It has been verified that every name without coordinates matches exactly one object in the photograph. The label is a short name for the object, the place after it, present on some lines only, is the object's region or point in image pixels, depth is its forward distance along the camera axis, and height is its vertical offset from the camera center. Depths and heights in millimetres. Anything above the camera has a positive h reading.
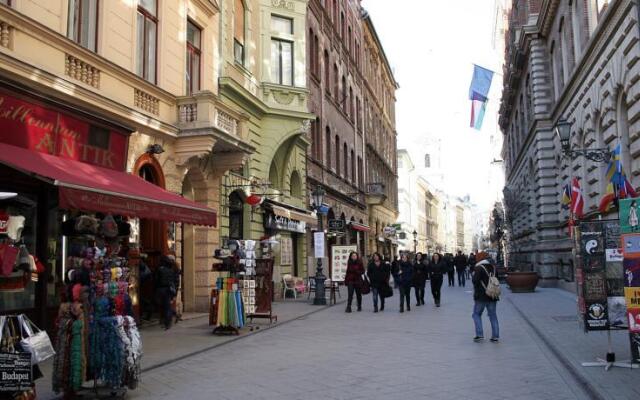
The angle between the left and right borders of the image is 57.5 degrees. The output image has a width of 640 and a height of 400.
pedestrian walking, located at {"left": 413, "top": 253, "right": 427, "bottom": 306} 19094 -554
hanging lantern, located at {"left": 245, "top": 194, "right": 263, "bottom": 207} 19062 +1989
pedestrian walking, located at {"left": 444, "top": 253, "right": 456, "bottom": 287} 33031 -751
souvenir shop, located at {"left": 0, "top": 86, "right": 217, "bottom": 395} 6809 +450
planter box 24219 -1014
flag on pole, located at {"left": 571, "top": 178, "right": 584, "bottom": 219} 15586 +1501
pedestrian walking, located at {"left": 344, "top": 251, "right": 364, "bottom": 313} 17906 -459
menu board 21909 -25
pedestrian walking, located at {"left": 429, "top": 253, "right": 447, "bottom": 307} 19188 -669
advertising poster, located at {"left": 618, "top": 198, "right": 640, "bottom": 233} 7758 +540
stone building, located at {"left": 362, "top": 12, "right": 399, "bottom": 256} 44469 +10464
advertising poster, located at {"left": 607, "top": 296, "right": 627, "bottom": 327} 8523 -812
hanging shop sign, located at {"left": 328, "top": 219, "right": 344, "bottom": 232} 26275 +1589
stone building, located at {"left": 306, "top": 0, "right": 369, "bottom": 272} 28359 +8233
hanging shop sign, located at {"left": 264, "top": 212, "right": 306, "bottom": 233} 21156 +1399
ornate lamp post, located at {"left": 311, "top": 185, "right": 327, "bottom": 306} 20109 -1006
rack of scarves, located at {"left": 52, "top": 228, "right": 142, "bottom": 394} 6781 -848
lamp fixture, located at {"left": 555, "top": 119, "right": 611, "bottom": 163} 14445 +2816
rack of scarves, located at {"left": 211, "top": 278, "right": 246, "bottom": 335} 12281 -985
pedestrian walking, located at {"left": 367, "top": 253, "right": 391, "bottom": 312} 17828 -528
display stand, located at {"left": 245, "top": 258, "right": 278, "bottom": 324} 14492 -690
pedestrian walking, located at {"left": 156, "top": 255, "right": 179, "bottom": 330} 13281 -575
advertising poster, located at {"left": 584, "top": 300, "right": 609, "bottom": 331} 8534 -867
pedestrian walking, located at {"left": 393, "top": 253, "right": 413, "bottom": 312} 18000 -649
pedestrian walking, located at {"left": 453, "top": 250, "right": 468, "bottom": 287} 33456 -481
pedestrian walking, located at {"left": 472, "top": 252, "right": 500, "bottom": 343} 11164 -840
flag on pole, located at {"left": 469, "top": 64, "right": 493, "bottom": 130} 28797 +8374
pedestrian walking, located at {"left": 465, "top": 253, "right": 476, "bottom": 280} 40447 -505
